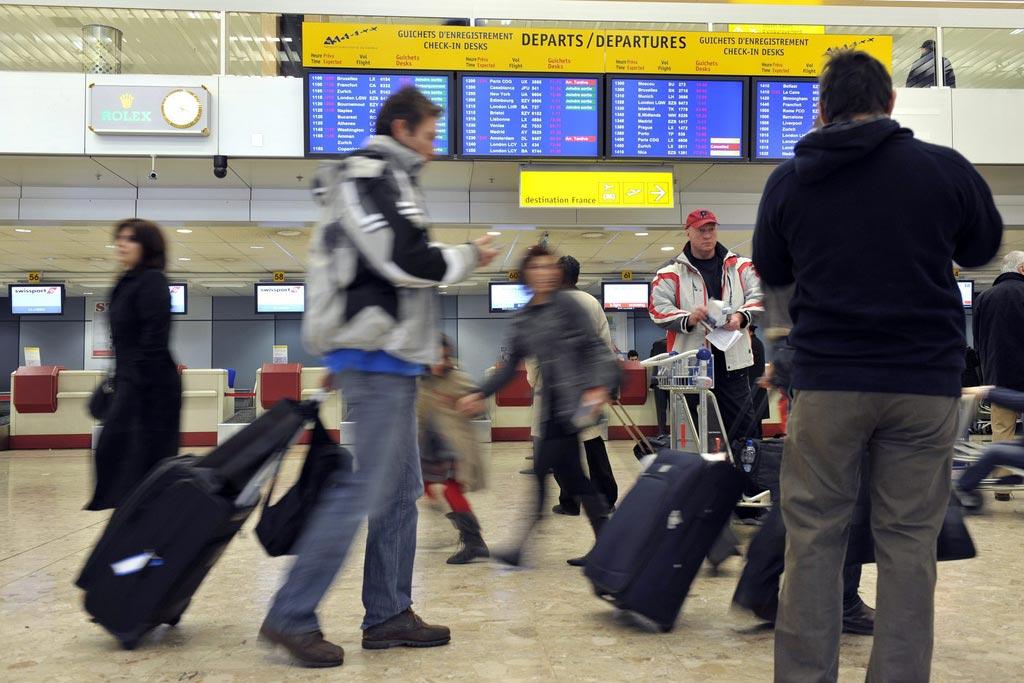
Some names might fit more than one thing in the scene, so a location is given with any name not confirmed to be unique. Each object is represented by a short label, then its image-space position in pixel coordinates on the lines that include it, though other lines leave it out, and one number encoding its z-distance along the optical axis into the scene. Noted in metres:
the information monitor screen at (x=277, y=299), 12.98
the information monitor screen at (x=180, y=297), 12.62
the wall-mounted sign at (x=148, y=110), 7.09
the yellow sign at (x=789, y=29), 7.95
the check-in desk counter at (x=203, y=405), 10.74
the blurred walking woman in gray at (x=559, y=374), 3.45
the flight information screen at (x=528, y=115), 7.09
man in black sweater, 1.81
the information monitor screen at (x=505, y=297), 13.25
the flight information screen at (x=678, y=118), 7.20
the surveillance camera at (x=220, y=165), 7.19
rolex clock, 7.14
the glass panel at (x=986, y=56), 7.95
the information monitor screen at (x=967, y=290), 13.53
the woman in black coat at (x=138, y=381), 3.25
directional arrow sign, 7.47
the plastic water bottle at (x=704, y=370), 4.33
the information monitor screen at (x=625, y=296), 13.44
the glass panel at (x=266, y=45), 7.27
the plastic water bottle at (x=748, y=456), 4.94
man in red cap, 4.47
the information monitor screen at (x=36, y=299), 13.43
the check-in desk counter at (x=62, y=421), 10.66
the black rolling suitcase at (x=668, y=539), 2.68
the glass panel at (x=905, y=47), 8.01
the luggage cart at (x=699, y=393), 4.36
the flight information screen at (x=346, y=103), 7.03
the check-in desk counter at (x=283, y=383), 10.70
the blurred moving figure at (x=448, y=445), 4.06
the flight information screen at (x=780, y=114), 7.28
